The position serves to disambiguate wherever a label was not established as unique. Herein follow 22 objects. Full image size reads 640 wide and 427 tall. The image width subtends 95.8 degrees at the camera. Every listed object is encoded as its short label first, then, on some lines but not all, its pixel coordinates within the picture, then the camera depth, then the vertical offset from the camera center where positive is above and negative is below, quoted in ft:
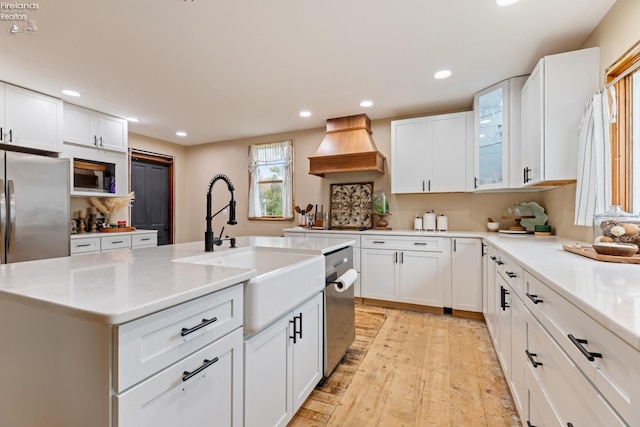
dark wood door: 15.38 +0.97
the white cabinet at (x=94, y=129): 11.16 +3.54
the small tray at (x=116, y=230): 12.43 -0.67
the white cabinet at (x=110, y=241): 10.64 -1.08
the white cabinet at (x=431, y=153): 11.10 +2.44
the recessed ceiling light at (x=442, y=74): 8.86 +4.36
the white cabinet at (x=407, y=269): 10.62 -2.11
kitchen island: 2.36 -1.24
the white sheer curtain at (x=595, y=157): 5.99 +1.22
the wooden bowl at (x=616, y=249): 4.45 -0.54
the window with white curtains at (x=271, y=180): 15.16 +1.84
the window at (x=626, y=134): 5.65 +1.63
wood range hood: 12.05 +2.75
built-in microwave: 11.48 +1.61
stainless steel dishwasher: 6.18 -2.26
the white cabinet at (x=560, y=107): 6.73 +2.61
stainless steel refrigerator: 8.58 +0.25
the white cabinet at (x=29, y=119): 9.34 +3.27
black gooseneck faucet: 5.77 -0.16
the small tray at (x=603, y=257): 4.35 -0.67
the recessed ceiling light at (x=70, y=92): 9.95 +4.29
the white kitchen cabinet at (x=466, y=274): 10.07 -2.12
